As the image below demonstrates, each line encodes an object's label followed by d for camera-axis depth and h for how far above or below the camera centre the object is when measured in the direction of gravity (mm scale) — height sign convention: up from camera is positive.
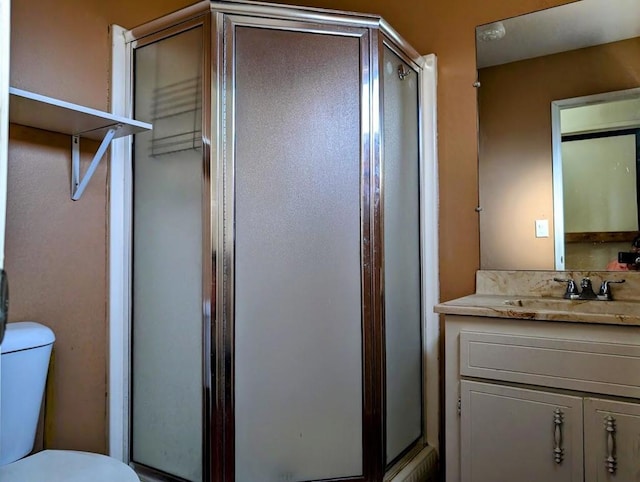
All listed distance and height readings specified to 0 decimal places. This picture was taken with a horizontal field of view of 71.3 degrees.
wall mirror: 1707 +465
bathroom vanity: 1221 -419
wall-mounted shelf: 1295 +434
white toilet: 1147 -484
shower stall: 1479 +15
